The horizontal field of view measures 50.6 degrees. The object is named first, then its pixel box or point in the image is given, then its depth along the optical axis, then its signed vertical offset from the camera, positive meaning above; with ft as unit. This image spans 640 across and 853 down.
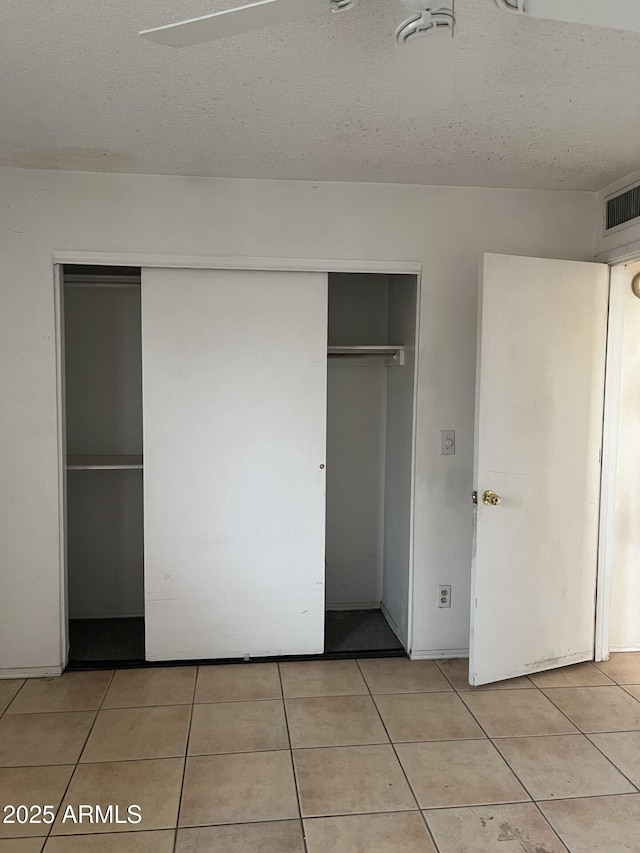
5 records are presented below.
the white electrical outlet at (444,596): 11.82 -3.56
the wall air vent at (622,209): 10.56 +2.98
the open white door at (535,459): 10.46 -1.05
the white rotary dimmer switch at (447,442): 11.64 -0.86
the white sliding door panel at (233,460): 11.23 -1.19
